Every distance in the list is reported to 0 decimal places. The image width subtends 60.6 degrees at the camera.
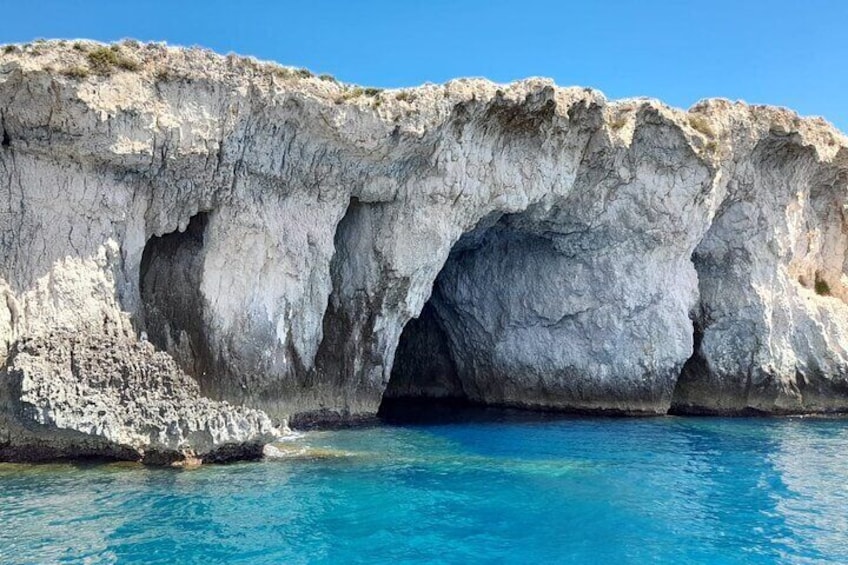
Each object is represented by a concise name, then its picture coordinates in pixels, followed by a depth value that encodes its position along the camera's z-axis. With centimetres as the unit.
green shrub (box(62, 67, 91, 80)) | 1724
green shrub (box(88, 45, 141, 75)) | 1769
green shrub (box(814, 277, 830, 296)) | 3284
